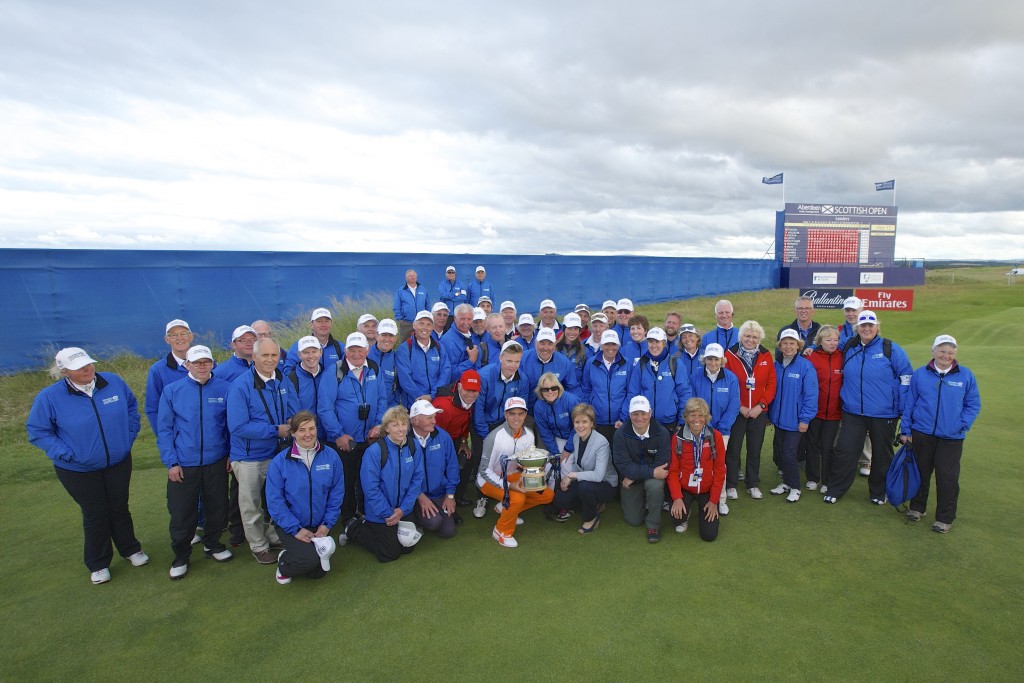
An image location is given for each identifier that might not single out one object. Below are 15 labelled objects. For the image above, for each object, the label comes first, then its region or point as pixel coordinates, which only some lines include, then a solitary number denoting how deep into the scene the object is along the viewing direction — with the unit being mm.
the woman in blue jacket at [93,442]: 4461
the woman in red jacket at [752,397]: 6152
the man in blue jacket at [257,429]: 4828
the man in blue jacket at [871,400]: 5812
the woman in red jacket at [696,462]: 5371
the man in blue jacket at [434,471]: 5312
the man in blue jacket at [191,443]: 4785
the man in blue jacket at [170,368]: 5230
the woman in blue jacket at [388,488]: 5078
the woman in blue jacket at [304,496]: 4641
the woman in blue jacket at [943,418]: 5246
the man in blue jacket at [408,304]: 10797
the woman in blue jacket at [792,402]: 6070
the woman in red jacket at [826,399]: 6152
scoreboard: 34844
